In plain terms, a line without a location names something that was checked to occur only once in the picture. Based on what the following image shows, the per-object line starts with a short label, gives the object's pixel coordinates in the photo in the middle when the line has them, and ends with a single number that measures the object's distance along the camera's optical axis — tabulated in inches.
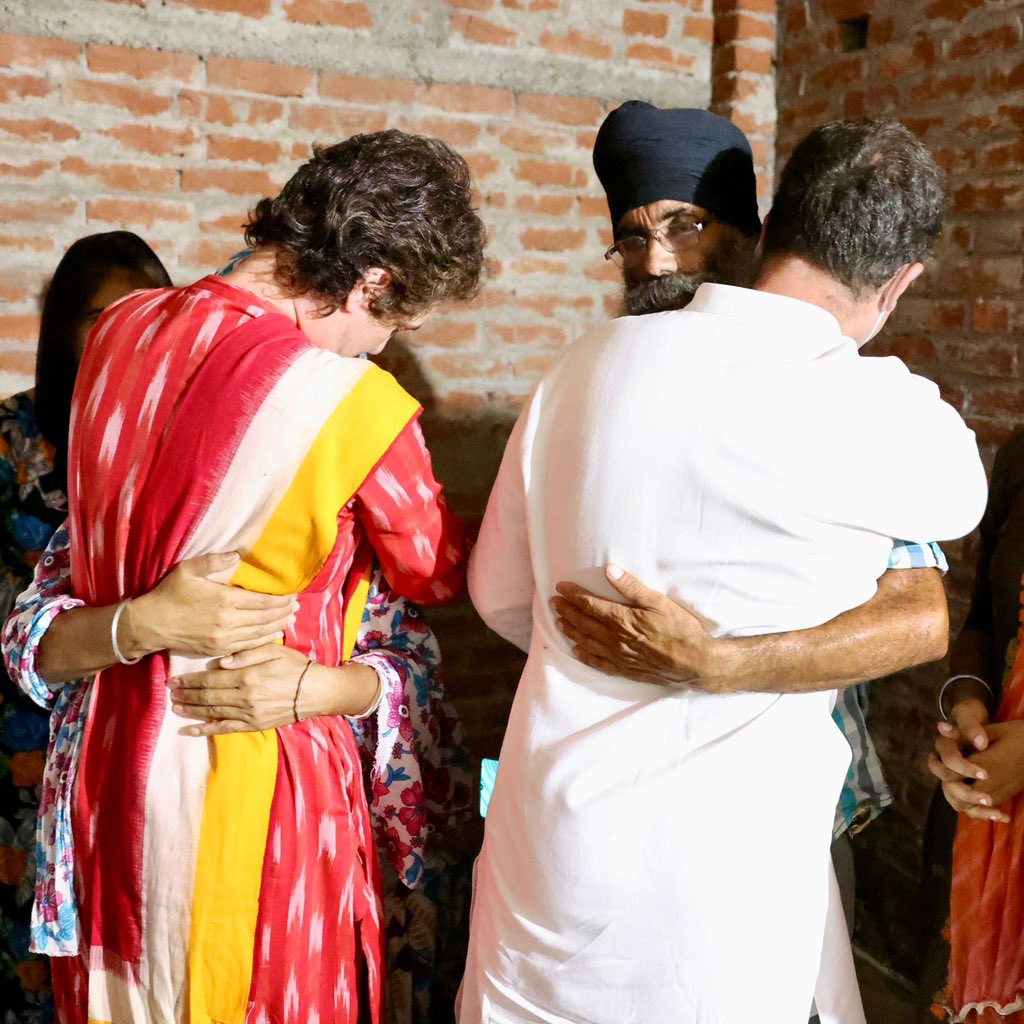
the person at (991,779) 63.9
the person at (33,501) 77.1
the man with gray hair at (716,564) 48.5
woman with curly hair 54.9
